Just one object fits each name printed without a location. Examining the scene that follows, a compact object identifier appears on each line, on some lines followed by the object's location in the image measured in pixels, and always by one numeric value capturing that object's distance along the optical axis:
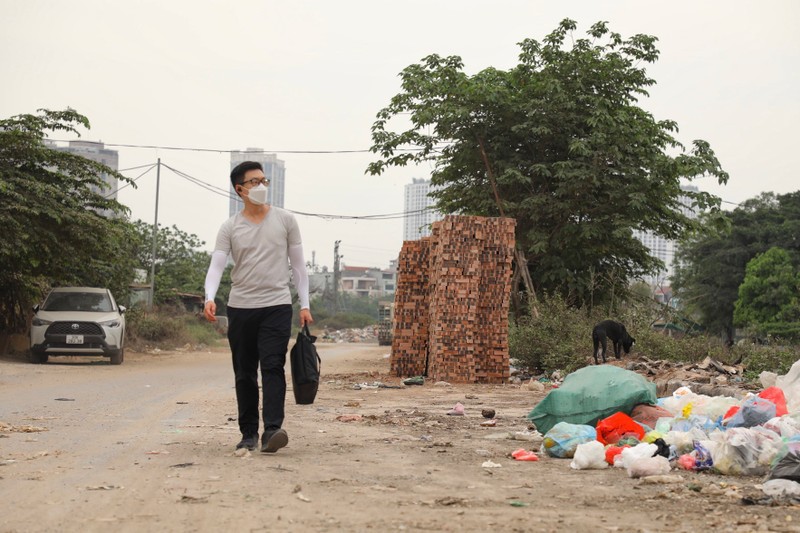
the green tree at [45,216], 20.48
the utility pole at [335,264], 87.50
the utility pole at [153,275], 43.56
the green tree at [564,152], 25.77
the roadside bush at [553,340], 18.20
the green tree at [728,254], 55.50
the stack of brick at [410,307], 18.05
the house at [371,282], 152.12
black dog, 16.86
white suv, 20.91
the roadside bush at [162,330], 33.03
